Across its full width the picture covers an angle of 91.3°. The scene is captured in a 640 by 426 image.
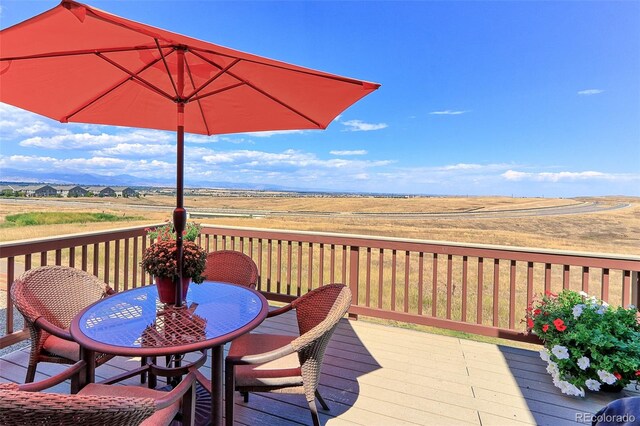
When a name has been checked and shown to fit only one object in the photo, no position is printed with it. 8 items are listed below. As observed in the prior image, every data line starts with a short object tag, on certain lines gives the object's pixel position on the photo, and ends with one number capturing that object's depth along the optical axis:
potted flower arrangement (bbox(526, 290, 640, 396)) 2.24
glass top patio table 1.41
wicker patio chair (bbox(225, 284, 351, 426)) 1.57
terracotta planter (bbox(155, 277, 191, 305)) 1.79
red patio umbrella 1.45
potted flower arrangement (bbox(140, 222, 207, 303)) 1.74
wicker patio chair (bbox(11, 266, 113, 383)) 1.80
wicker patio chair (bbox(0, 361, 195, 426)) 0.80
